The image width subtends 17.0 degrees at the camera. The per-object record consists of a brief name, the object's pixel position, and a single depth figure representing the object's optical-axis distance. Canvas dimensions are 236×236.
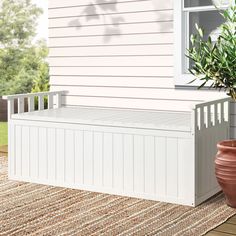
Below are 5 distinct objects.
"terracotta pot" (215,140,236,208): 5.42
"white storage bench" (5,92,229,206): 5.65
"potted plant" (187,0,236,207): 5.44
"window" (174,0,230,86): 6.70
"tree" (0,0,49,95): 17.99
